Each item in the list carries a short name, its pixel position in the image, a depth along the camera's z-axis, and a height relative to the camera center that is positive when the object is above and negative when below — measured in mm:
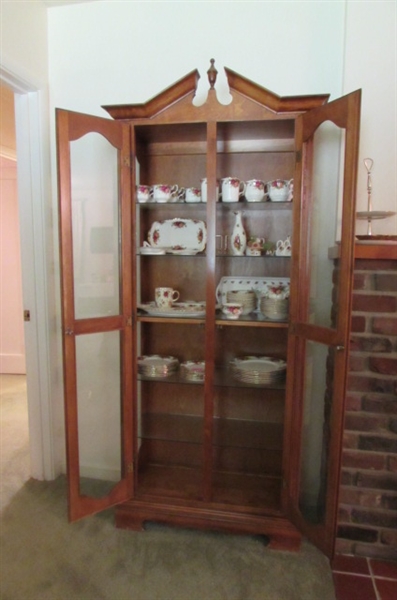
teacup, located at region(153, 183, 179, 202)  1702 +316
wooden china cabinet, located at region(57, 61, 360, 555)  1485 -266
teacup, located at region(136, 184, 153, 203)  1680 +308
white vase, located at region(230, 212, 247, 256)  1712 +95
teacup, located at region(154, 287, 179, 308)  1802 -185
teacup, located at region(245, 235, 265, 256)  1707 +63
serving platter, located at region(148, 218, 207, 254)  1844 +136
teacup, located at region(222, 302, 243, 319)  1672 -229
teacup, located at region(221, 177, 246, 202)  1626 +319
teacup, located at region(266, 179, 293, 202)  1615 +315
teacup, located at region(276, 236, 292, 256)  1665 +59
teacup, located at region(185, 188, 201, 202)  1694 +304
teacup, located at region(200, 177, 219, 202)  1632 +319
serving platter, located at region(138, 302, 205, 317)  1703 -240
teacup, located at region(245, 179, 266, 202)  1630 +315
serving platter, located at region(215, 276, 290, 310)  1807 -120
